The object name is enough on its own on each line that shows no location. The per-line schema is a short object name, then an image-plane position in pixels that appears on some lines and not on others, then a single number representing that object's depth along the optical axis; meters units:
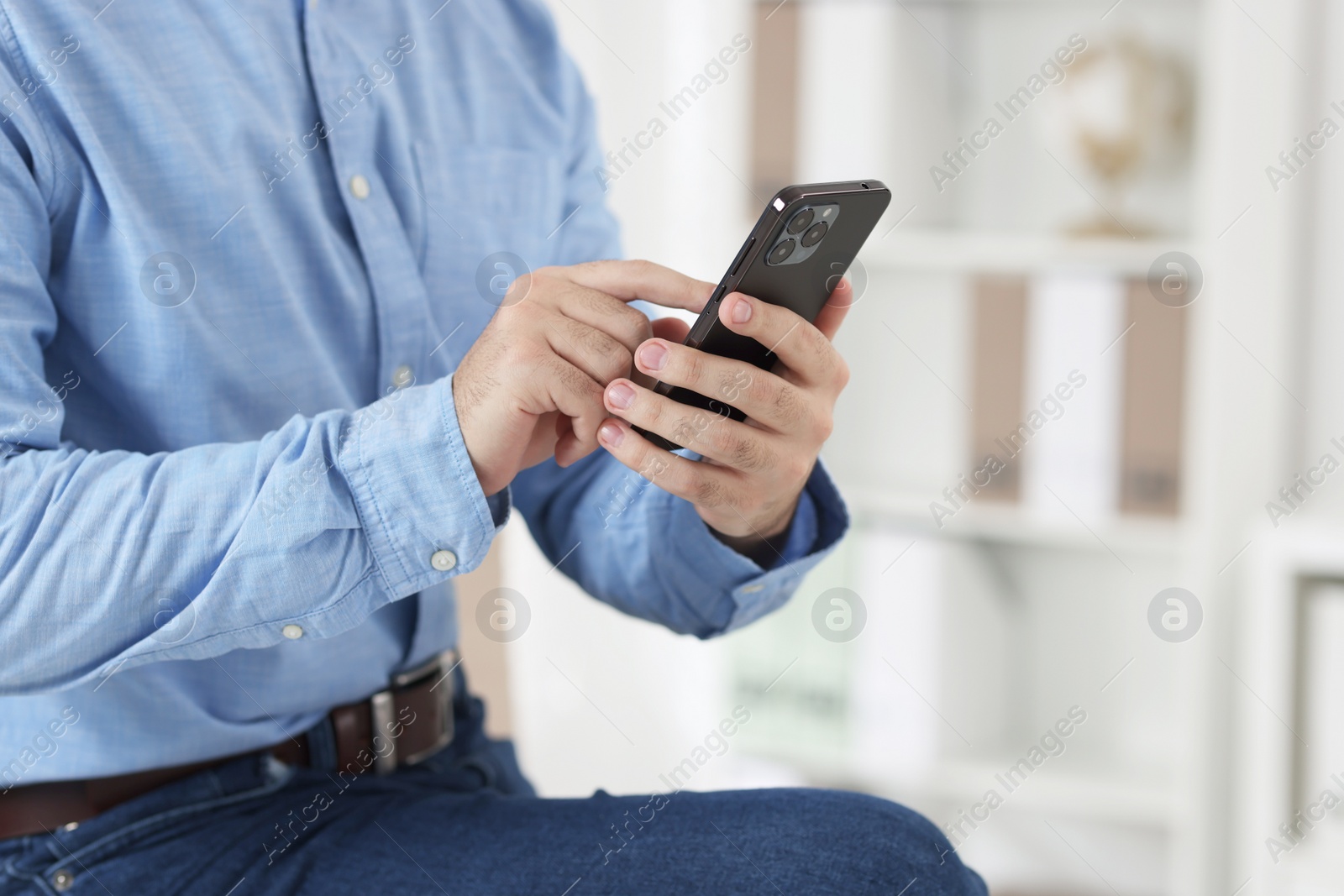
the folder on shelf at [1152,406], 2.58
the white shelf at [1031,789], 2.74
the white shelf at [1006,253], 2.57
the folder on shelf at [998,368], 2.76
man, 1.79
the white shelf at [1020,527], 2.65
